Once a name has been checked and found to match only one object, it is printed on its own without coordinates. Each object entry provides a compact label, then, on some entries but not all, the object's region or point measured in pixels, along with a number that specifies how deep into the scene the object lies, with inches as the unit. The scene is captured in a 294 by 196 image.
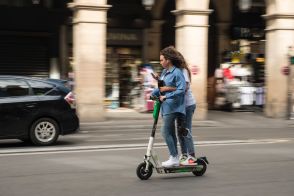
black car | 451.8
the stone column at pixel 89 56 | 702.5
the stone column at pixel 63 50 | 864.3
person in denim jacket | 301.9
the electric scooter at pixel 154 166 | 300.8
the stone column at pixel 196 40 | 747.4
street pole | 778.8
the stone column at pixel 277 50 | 780.0
